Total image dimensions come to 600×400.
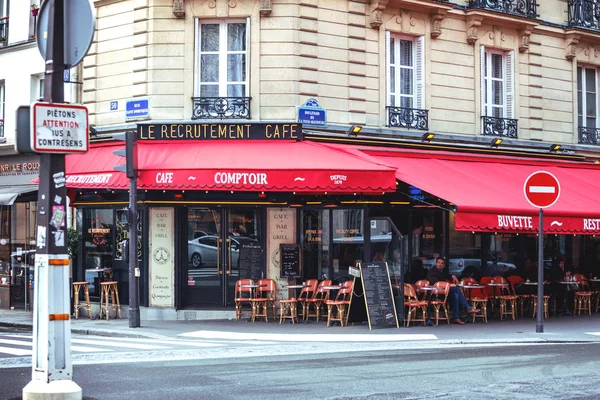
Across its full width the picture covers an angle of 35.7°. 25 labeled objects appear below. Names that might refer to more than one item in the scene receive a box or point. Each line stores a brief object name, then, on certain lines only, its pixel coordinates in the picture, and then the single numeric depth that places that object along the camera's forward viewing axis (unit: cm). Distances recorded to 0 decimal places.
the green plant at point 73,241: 2083
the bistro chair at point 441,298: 1883
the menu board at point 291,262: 1966
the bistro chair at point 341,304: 1838
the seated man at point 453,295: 1928
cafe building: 1802
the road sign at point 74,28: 872
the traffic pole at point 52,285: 834
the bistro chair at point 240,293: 1942
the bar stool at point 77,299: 2023
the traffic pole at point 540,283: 1686
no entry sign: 1689
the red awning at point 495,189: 1819
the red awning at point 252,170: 1778
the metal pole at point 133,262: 1777
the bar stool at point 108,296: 2008
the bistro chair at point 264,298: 1936
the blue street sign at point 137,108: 1970
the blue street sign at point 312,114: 1942
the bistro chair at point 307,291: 1931
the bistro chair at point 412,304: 1855
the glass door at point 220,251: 2003
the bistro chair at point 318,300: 1915
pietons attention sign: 841
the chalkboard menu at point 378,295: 1809
